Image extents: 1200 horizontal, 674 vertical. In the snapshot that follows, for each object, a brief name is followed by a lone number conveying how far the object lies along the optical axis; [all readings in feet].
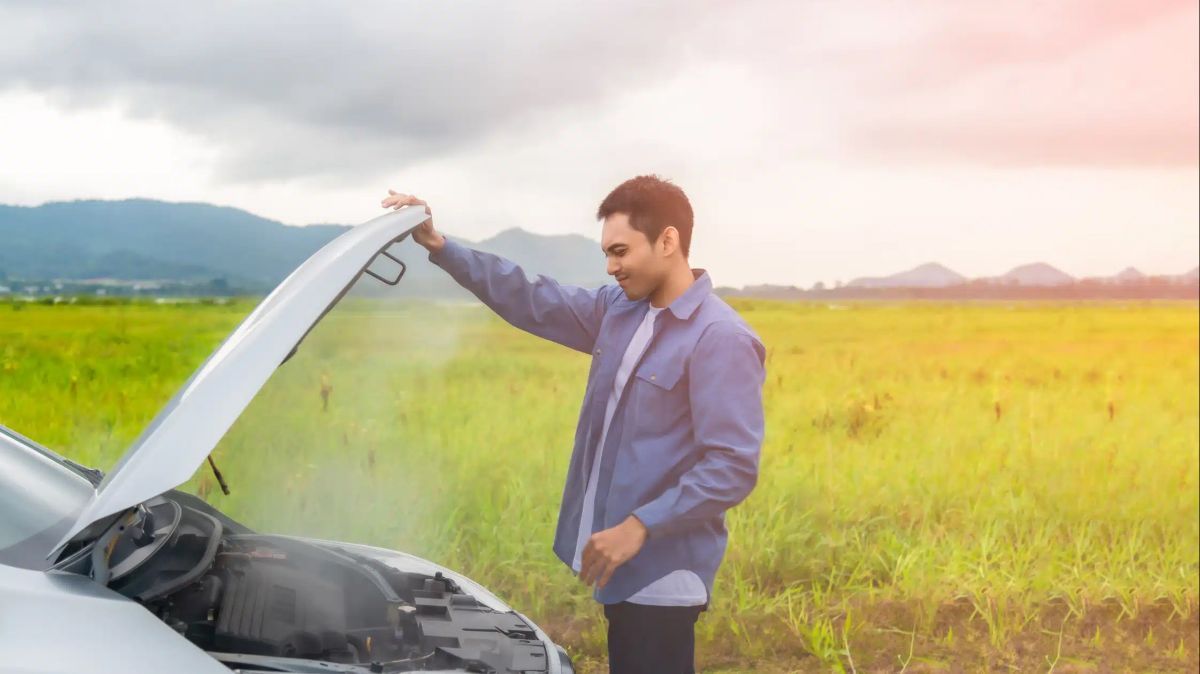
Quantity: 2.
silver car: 5.69
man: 7.87
